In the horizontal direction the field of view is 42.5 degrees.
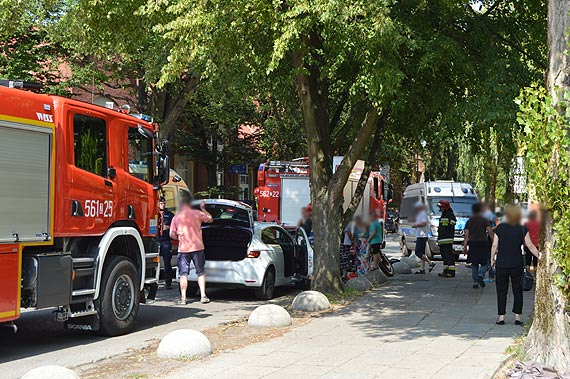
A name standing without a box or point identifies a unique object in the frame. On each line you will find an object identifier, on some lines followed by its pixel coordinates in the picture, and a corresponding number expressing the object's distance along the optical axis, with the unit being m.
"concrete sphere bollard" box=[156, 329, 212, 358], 8.34
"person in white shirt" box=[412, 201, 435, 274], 19.36
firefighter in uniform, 17.67
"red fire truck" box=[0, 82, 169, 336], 8.55
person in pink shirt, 13.38
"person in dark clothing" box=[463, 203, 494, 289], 15.84
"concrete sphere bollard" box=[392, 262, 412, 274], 19.62
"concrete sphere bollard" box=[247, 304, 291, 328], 10.59
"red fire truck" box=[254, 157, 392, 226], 26.81
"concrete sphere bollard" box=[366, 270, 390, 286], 16.25
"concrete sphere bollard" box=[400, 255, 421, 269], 20.17
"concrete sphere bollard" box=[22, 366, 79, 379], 6.40
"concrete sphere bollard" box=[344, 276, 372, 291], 14.74
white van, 24.16
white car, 14.02
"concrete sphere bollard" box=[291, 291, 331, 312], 12.03
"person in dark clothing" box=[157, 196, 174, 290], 16.09
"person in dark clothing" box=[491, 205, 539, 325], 10.48
